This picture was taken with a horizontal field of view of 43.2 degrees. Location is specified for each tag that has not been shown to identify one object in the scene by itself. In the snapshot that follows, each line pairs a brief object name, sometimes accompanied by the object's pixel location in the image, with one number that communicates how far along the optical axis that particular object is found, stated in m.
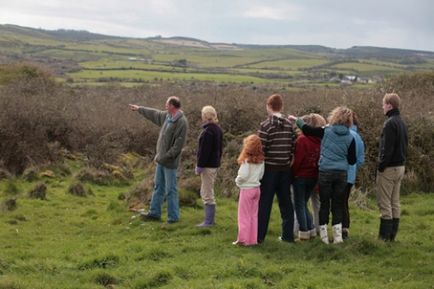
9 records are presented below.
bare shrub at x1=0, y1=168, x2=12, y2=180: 17.17
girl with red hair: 9.45
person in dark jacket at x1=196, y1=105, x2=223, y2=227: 10.81
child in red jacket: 9.50
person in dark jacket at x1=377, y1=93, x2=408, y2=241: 9.16
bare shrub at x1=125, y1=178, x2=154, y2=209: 13.75
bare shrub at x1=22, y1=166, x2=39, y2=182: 17.33
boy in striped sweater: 9.47
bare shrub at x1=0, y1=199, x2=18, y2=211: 12.78
